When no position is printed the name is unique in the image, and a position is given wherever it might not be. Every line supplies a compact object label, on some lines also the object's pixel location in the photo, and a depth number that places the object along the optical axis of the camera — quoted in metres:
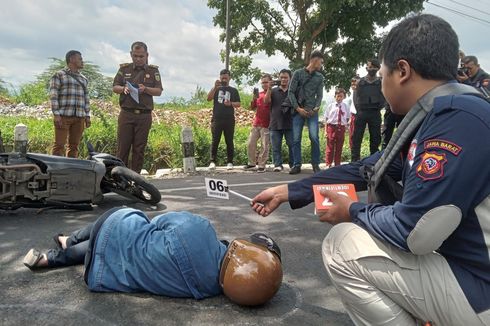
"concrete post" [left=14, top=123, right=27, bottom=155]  6.82
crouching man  1.50
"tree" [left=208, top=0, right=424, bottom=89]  14.26
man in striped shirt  6.42
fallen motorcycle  3.88
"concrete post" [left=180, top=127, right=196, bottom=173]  7.48
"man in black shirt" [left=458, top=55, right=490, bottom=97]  7.23
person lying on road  2.40
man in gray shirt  7.48
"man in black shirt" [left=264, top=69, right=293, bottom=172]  7.77
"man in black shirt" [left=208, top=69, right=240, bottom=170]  7.88
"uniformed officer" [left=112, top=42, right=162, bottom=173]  6.21
